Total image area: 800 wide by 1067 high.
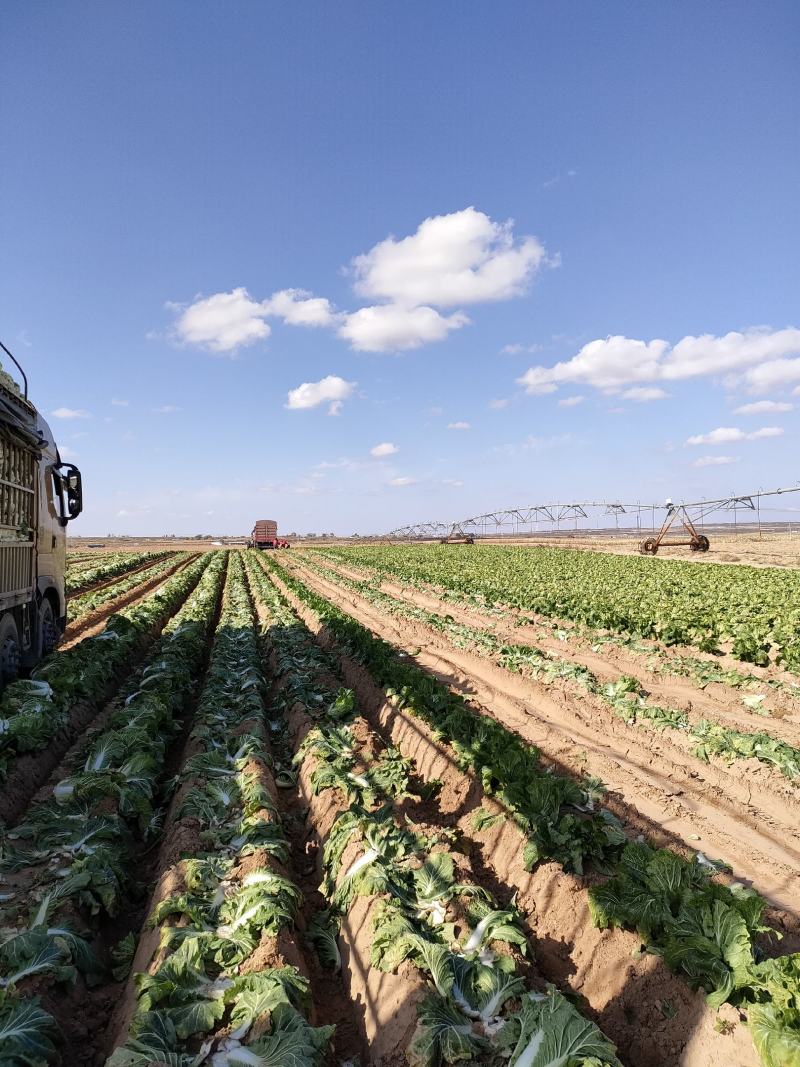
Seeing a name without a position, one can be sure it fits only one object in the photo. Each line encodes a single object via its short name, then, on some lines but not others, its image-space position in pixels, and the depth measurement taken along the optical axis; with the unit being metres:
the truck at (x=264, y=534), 68.44
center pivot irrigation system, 43.00
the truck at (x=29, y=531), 8.99
